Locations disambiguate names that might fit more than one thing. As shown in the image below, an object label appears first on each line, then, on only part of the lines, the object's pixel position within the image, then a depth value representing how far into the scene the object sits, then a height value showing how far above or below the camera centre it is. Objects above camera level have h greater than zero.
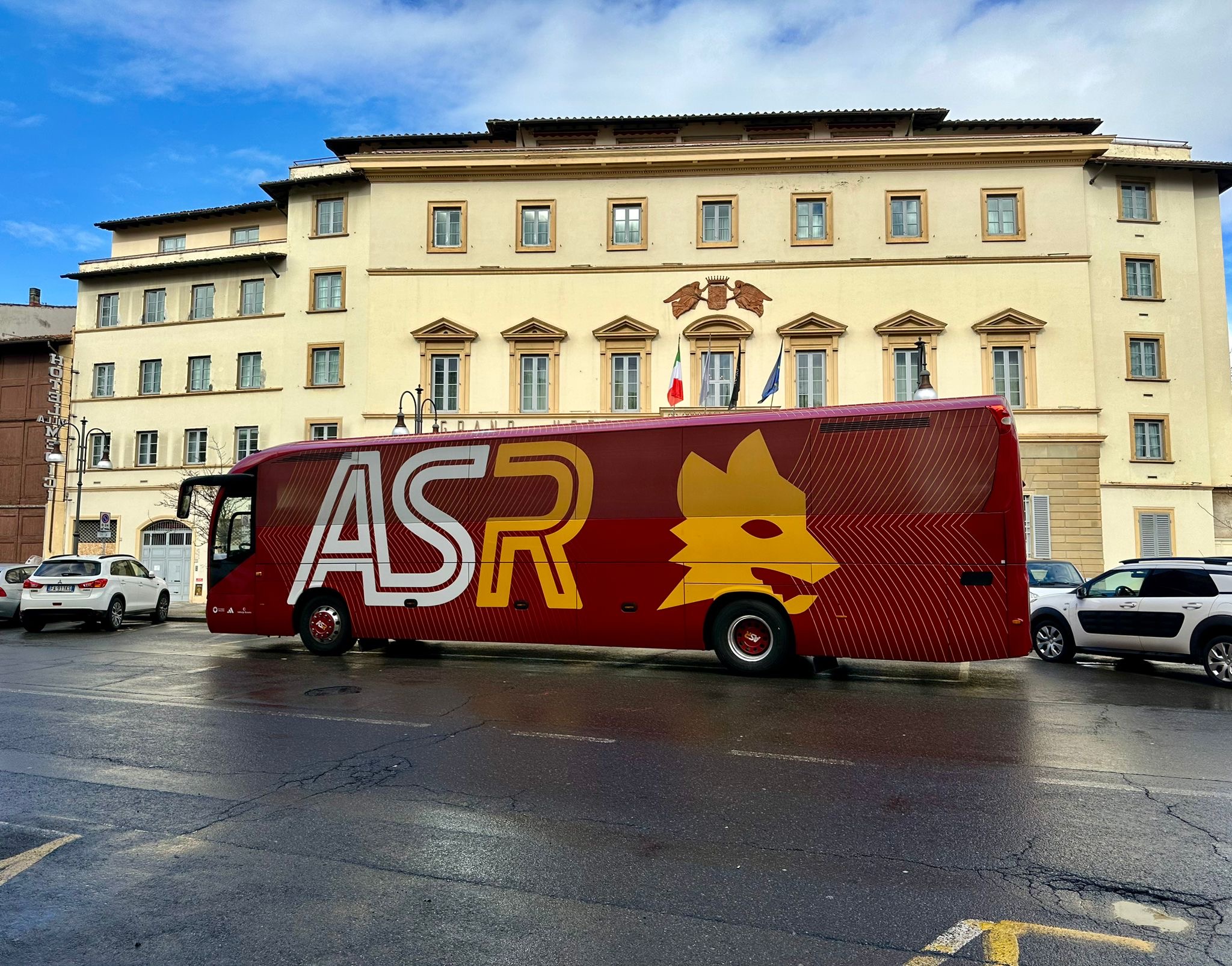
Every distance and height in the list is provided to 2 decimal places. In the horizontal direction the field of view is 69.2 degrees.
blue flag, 26.14 +4.85
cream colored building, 29.14 +8.92
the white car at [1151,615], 11.96 -0.95
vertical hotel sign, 37.03 +5.78
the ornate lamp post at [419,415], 21.48 +4.20
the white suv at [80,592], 20.45 -1.04
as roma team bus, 11.02 +0.17
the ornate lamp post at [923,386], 16.47 +3.27
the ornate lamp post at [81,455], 30.61 +3.55
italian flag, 27.81 +4.97
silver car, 22.08 -1.11
